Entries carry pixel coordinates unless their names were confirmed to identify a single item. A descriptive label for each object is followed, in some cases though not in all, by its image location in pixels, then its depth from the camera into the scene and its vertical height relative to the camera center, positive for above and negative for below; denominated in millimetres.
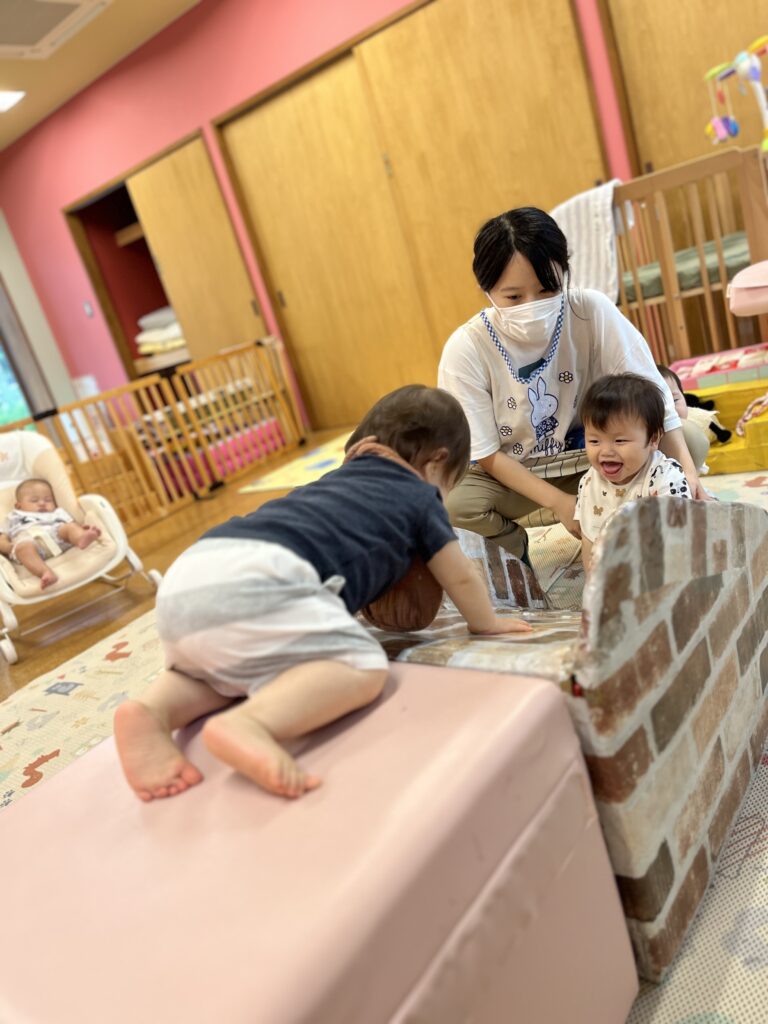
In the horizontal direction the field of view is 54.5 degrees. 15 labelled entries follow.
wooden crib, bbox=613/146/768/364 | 2719 -191
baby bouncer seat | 2842 -548
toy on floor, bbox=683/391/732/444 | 2371 -665
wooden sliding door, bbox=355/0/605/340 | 3635 +697
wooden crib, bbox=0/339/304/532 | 4410 -399
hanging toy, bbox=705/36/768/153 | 2646 +362
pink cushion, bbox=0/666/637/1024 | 571 -444
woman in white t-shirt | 1513 -258
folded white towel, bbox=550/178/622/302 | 2971 -22
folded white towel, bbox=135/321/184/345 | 6113 +268
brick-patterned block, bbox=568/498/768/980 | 796 -542
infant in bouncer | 2943 -466
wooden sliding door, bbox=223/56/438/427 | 4508 +456
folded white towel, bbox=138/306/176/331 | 6217 +391
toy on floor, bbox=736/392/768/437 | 2312 -665
